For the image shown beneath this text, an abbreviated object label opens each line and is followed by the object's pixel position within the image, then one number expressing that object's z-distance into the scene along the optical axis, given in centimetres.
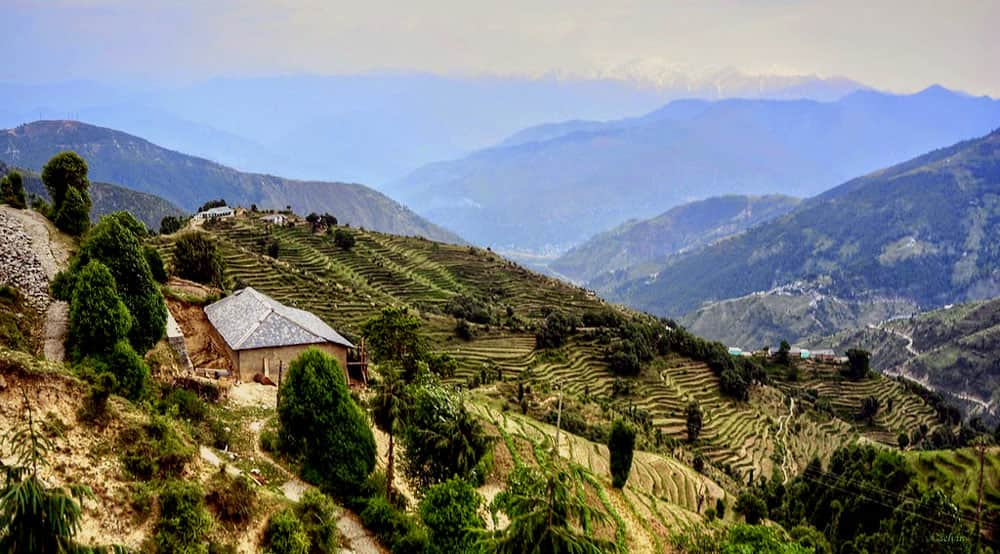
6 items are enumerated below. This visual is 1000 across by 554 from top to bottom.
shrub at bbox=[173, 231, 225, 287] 4956
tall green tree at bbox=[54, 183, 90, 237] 3462
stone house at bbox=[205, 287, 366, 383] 3300
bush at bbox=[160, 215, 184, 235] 9581
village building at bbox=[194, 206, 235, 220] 10921
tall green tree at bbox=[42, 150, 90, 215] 3725
